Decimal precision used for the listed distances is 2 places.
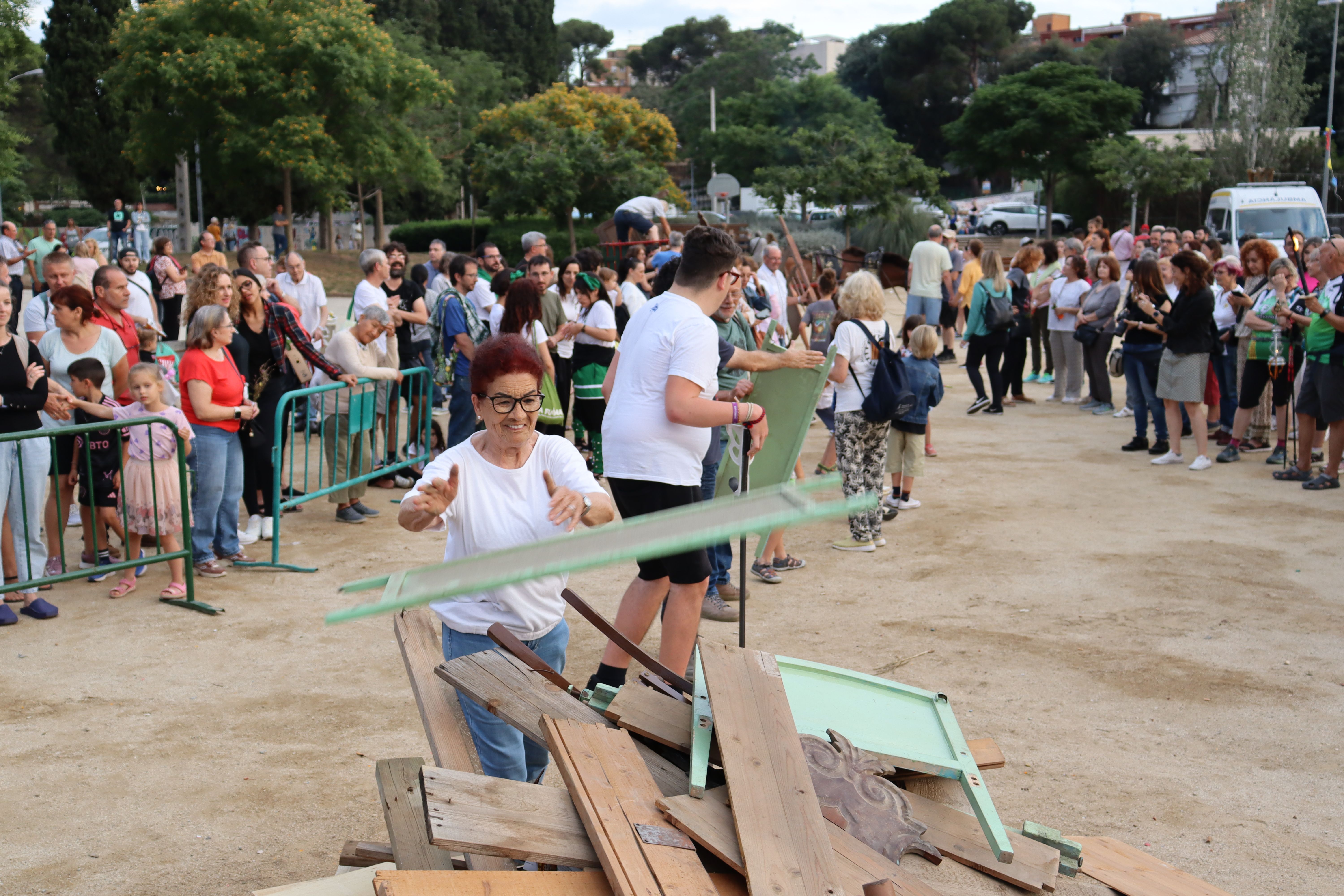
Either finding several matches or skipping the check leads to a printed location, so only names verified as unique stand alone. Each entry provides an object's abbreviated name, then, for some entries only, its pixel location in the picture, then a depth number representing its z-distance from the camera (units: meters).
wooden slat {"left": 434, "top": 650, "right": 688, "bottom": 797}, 3.09
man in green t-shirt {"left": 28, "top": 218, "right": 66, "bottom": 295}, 18.59
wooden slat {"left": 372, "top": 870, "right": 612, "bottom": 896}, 2.48
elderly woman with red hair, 3.11
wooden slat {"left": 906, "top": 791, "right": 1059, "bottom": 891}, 3.10
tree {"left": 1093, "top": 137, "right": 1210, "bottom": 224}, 36.38
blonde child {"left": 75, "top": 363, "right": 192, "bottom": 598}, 6.31
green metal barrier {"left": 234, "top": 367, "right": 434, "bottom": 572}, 7.23
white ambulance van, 22.41
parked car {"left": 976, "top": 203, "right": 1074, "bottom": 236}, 44.56
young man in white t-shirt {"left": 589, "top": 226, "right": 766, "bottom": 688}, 4.45
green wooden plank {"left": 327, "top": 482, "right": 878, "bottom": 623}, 2.24
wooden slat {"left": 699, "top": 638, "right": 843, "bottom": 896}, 2.63
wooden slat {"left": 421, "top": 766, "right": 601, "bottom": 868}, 2.62
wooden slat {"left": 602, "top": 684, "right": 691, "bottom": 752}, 3.19
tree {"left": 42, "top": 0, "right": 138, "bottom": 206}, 40.56
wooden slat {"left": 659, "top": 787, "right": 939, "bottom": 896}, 2.71
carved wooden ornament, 3.01
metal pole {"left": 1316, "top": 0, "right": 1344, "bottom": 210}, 31.30
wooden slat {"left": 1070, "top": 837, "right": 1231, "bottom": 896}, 3.33
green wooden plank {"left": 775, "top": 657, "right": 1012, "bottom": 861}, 3.35
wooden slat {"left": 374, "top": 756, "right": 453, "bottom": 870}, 2.94
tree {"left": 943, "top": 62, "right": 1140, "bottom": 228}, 44.50
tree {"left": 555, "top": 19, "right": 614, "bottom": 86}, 97.62
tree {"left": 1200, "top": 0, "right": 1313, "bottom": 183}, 41.66
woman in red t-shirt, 6.57
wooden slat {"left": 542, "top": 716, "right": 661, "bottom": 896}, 2.55
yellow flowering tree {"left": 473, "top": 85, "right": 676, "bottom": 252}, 33.75
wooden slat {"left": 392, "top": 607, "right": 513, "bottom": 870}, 3.12
